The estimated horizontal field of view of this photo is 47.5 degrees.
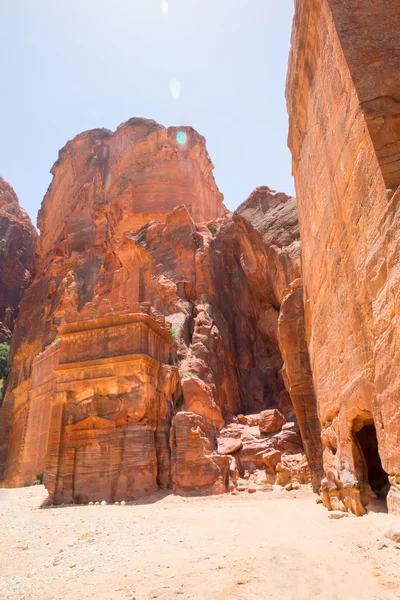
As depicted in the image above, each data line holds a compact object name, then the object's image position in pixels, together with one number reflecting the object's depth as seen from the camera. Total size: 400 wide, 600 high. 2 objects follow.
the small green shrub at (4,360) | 40.47
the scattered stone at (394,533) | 4.92
